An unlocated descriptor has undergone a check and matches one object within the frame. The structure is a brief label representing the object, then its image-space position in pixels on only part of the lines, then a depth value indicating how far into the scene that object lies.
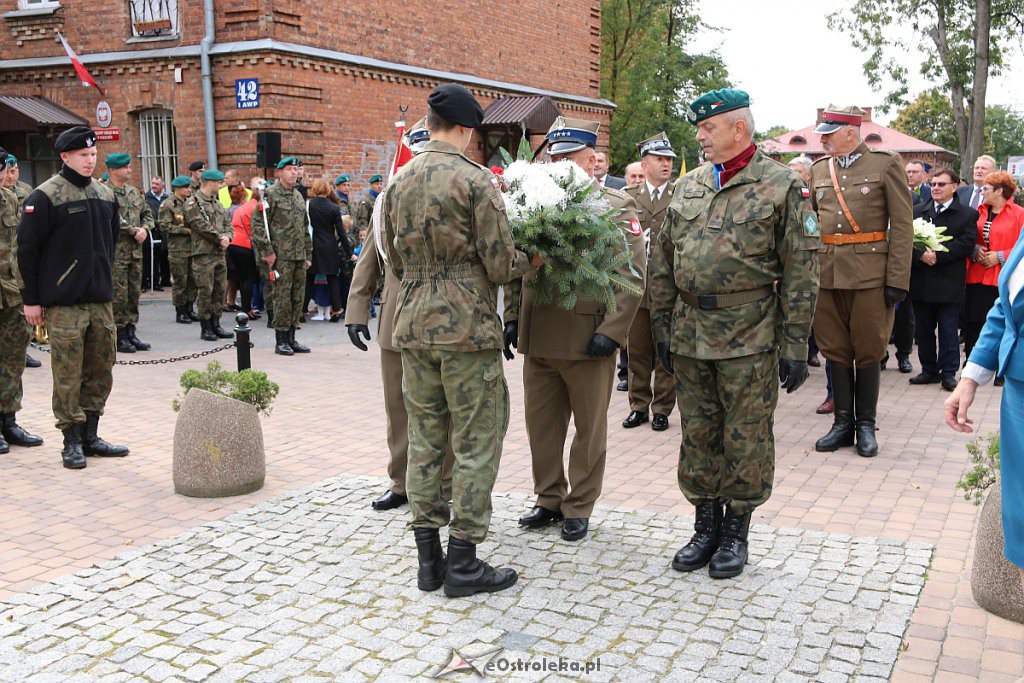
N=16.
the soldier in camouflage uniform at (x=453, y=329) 4.41
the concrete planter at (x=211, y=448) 6.16
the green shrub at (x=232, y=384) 6.29
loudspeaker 16.16
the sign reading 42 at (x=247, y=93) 16.66
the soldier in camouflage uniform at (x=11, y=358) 7.46
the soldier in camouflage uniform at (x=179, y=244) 13.25
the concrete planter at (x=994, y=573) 4.24
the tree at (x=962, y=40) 22.69
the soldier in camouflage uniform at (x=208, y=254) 12.93
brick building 16.83
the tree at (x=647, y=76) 34.47
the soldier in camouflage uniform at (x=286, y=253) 12.02
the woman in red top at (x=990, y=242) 10.05
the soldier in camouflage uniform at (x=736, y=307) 4.64
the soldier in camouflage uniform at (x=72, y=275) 6.71
